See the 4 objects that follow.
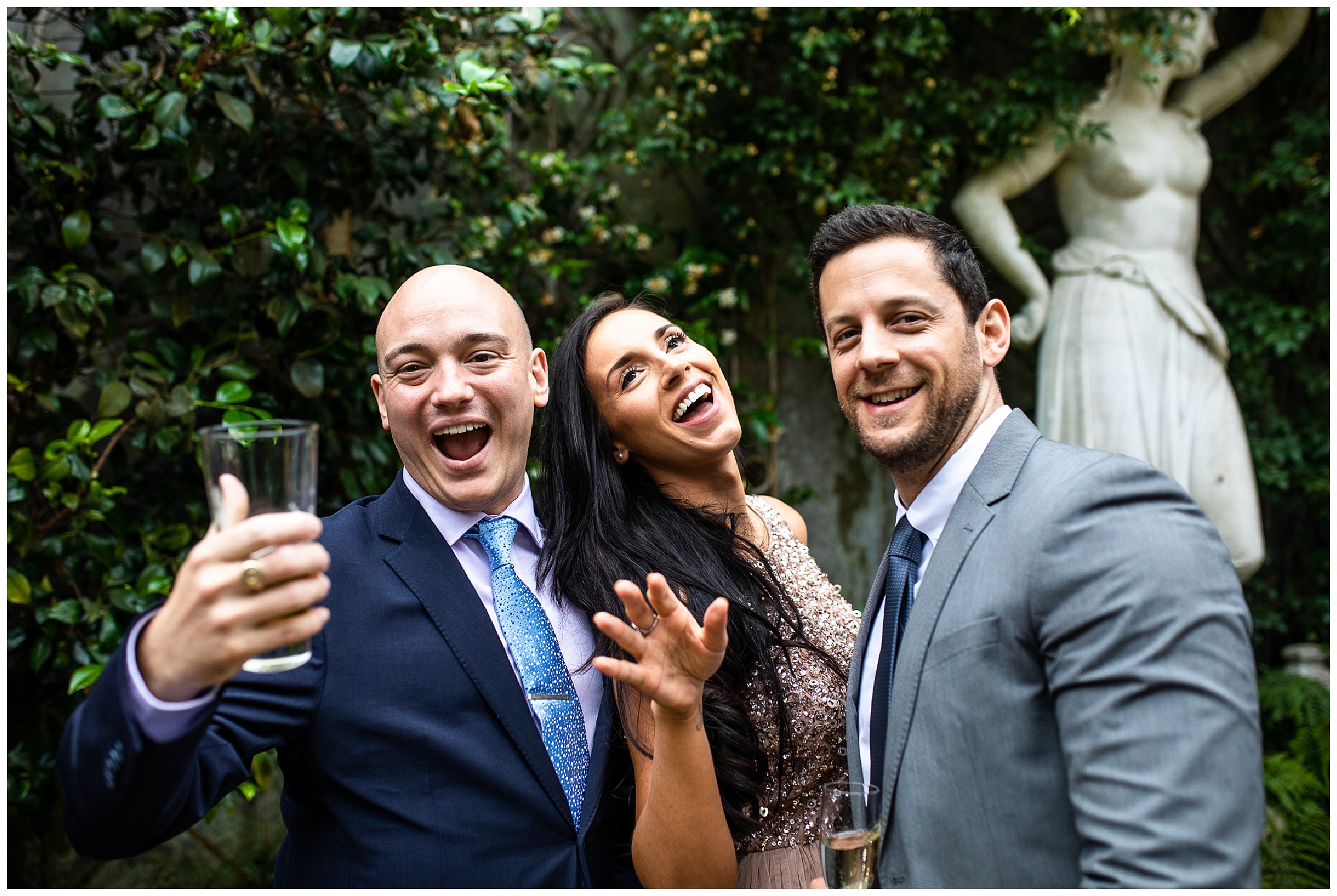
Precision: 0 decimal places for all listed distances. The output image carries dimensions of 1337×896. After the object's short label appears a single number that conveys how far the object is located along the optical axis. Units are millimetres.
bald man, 1017
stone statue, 3590
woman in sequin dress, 1507
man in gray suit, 1005
